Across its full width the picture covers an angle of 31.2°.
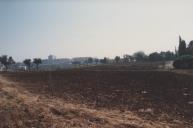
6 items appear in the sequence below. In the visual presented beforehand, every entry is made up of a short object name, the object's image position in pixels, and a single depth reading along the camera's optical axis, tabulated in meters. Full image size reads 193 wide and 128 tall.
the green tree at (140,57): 95.07
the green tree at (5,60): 76.84
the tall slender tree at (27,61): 82.88
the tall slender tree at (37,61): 78.69
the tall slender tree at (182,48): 63.33
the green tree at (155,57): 82.12
